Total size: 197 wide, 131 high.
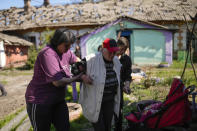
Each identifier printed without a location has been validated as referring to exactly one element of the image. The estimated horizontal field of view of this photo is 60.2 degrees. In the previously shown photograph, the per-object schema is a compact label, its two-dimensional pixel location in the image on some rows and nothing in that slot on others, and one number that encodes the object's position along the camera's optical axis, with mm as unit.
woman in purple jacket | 2053
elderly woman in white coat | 2355
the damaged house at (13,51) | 14630
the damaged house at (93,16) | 15664
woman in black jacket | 3136
